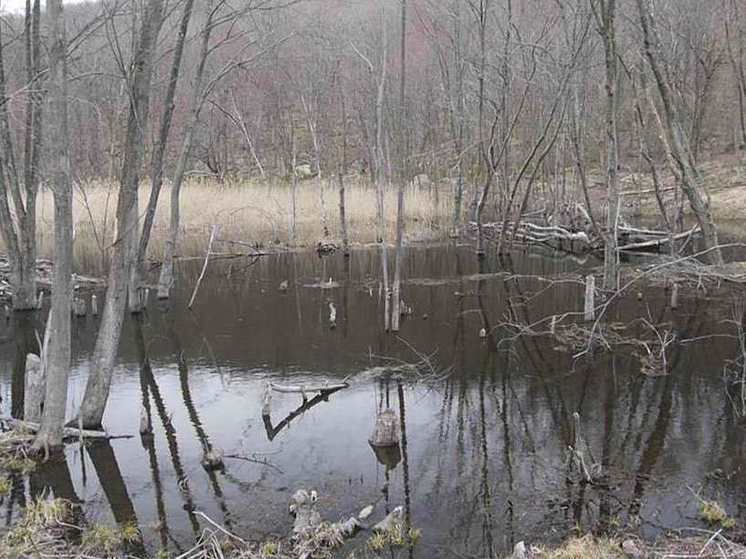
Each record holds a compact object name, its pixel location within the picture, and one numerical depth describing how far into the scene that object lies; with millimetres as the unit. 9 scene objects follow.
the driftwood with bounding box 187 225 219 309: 14756
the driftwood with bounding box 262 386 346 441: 8289
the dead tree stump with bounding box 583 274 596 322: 11848
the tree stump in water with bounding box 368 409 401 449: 7637
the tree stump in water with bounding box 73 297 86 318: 13602
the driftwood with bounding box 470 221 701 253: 20125
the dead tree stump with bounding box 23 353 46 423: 7703
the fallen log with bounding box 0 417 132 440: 7512
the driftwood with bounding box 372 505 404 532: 5691
